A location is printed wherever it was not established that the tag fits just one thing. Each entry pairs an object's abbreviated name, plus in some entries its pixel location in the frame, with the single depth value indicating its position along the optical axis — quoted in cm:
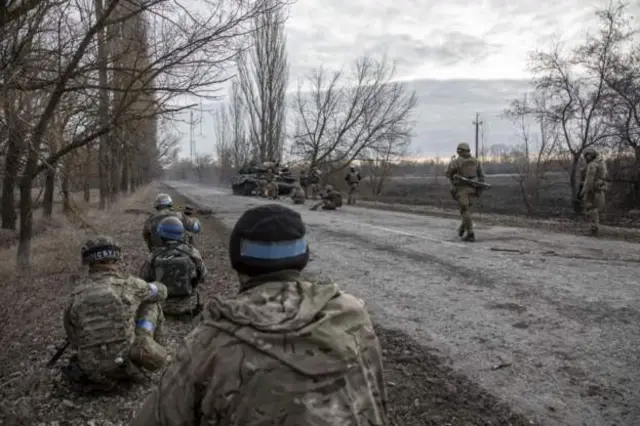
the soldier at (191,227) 771
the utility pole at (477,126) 5091
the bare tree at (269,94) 4106
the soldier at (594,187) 1274
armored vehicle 3409
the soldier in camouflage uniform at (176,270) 623
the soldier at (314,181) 3011
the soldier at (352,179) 2488
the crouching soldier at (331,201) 2148
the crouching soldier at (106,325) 421
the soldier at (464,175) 1172
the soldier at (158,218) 699
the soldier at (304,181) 3259
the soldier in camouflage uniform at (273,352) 156
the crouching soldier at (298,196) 2614
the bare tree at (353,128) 3678
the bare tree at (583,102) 2047
